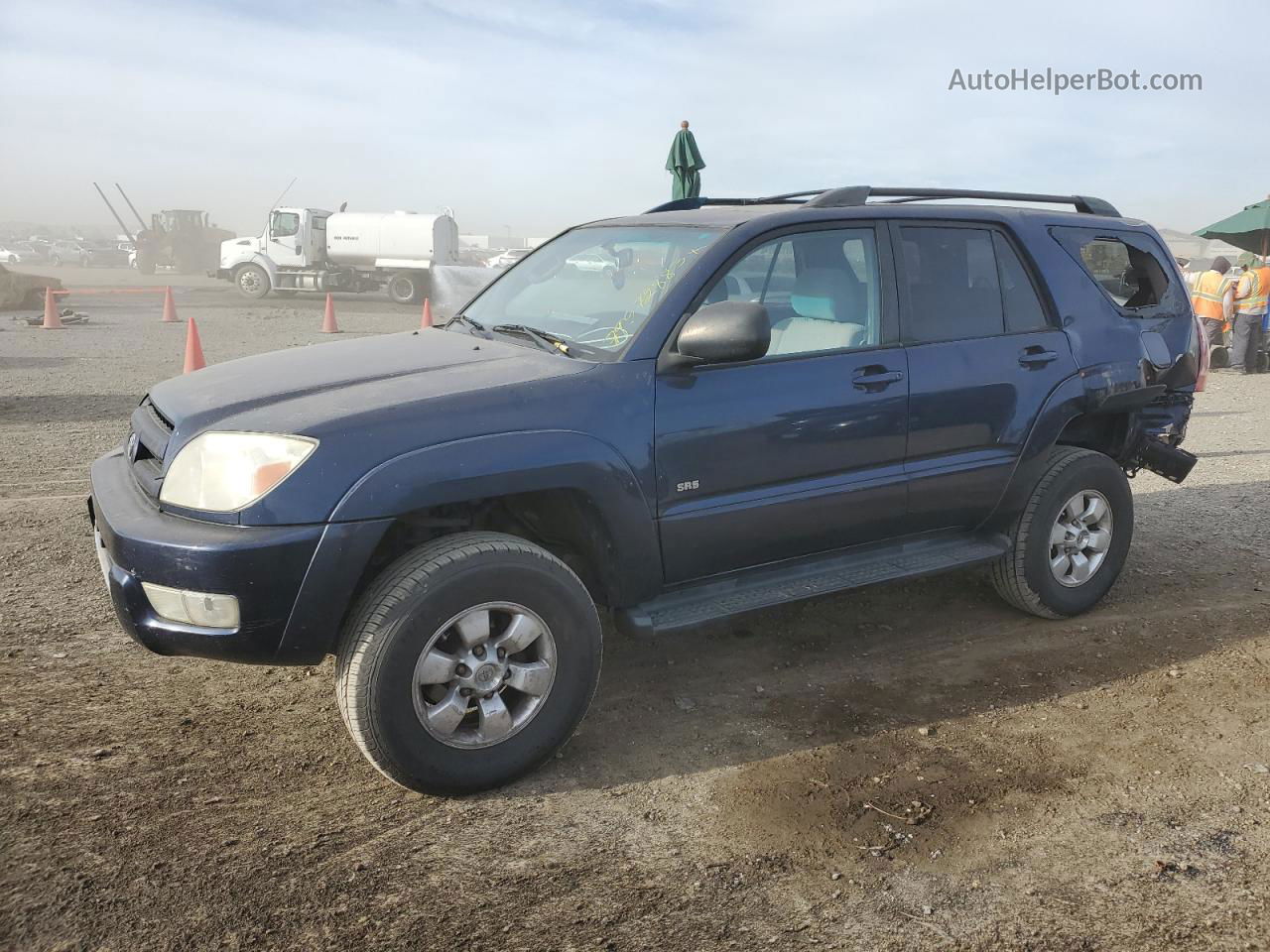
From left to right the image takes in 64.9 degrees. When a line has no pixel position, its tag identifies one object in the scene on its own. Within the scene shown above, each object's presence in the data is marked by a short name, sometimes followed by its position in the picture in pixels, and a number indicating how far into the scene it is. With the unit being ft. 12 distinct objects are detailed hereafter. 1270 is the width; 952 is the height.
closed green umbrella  47.52
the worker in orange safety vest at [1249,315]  45.24
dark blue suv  9.55
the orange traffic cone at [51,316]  53.57
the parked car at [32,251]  161.89
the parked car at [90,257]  157.58
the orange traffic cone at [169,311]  60.18
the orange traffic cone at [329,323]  57.06
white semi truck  86.02
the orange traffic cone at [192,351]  33.53
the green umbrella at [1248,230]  53.21
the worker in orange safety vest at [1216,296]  46.16
